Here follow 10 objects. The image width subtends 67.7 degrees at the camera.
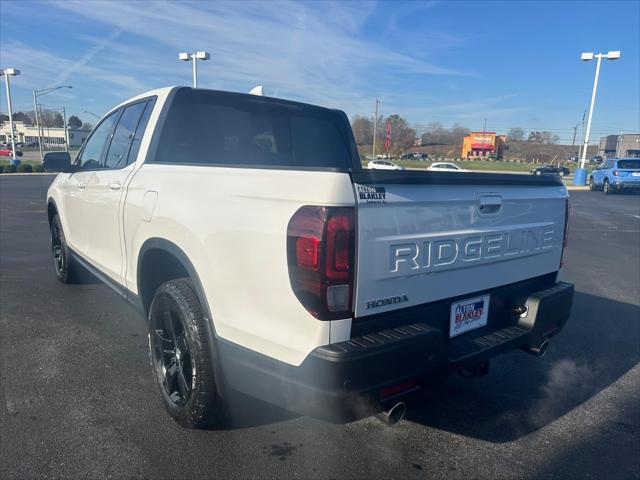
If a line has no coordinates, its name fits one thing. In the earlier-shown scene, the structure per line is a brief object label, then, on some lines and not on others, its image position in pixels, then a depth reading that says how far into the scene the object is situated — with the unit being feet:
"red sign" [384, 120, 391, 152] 200.21
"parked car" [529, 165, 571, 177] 152.14
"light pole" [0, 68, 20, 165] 119.24
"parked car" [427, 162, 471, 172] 108.06
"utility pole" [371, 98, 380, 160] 205.89
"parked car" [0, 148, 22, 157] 215.67
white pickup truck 6.57
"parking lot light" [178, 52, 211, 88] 82.74
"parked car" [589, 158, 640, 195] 76.89
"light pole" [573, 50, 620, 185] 96.43
